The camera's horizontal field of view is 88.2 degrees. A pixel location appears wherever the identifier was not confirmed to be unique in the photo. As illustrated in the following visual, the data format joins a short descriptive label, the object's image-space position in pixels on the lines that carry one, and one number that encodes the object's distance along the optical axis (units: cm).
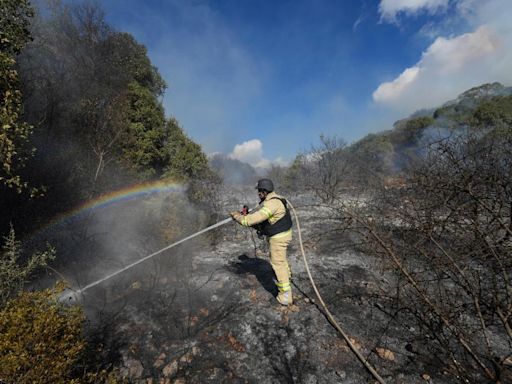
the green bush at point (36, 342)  188
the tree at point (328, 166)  1838
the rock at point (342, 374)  317
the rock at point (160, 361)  351
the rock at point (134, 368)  337
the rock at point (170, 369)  337
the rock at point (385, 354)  341
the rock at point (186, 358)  354
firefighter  459
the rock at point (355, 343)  364
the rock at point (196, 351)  367
